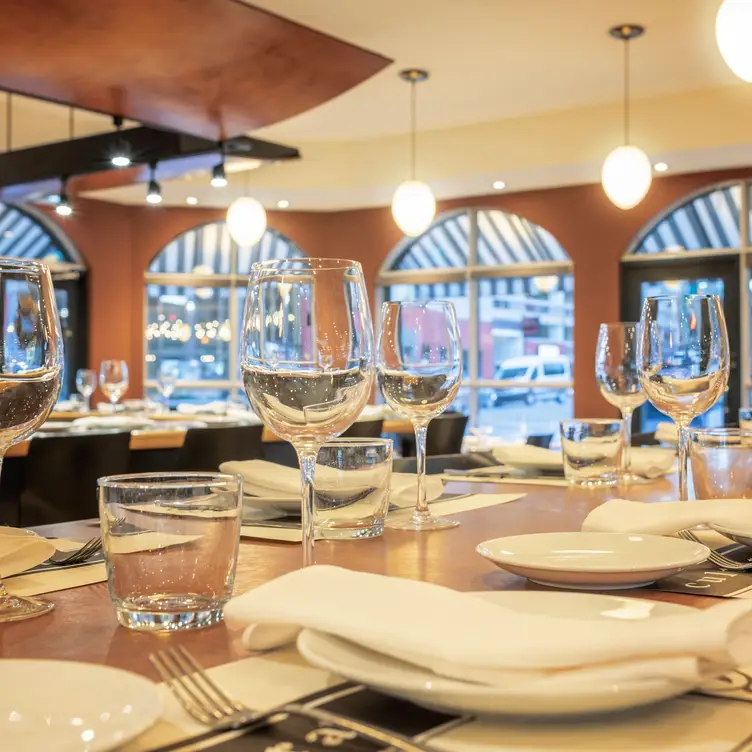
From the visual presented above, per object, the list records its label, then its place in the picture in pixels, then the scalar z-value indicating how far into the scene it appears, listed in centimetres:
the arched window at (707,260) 816
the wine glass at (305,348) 74
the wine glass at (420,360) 112
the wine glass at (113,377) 509
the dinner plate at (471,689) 46
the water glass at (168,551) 68
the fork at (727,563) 88
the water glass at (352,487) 104
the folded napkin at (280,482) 124
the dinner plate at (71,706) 43
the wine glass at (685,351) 118
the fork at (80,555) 93
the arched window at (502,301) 933
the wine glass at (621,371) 168
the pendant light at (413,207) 650
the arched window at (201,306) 1032
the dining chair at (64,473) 293
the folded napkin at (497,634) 47
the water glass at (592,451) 155
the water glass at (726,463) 111
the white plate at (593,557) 77
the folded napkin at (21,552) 86
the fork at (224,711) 46
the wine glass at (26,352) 77
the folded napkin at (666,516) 93
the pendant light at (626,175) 560
